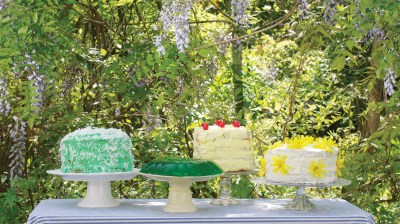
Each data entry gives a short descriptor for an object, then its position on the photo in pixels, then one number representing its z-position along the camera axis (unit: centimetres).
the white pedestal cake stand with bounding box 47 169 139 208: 360
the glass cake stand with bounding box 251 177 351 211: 364
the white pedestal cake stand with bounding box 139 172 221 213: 355
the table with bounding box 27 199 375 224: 342
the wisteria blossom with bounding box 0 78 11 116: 462
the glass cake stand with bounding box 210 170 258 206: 381
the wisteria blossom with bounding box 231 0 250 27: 511
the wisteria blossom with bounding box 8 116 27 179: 514
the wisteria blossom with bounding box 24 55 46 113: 449
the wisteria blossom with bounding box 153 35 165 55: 482
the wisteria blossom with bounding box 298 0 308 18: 506
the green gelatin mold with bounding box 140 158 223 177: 351
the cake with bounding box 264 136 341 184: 359
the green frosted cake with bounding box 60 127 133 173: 363
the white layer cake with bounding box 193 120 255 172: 380
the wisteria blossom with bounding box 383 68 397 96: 458
